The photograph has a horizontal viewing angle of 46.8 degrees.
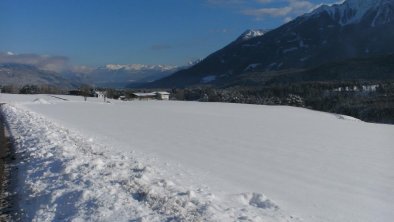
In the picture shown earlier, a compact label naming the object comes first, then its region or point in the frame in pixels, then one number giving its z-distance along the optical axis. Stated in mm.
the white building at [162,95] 173625
